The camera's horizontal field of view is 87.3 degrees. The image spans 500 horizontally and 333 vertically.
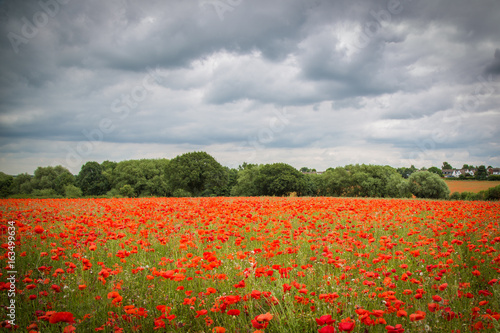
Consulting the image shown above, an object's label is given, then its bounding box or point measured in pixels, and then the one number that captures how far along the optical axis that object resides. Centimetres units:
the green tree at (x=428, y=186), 4066
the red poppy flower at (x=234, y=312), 274
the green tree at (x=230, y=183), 9441
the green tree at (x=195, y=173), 5322
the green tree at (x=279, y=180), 6141
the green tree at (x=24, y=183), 6966
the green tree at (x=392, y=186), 6062
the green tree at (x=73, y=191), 4260
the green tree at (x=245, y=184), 8182
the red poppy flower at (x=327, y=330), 221
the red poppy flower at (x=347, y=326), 223
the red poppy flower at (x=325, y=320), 236
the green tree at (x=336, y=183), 7396
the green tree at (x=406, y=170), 10414
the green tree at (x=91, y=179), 6894
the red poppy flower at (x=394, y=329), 245
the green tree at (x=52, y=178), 6862
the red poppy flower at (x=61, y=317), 244
